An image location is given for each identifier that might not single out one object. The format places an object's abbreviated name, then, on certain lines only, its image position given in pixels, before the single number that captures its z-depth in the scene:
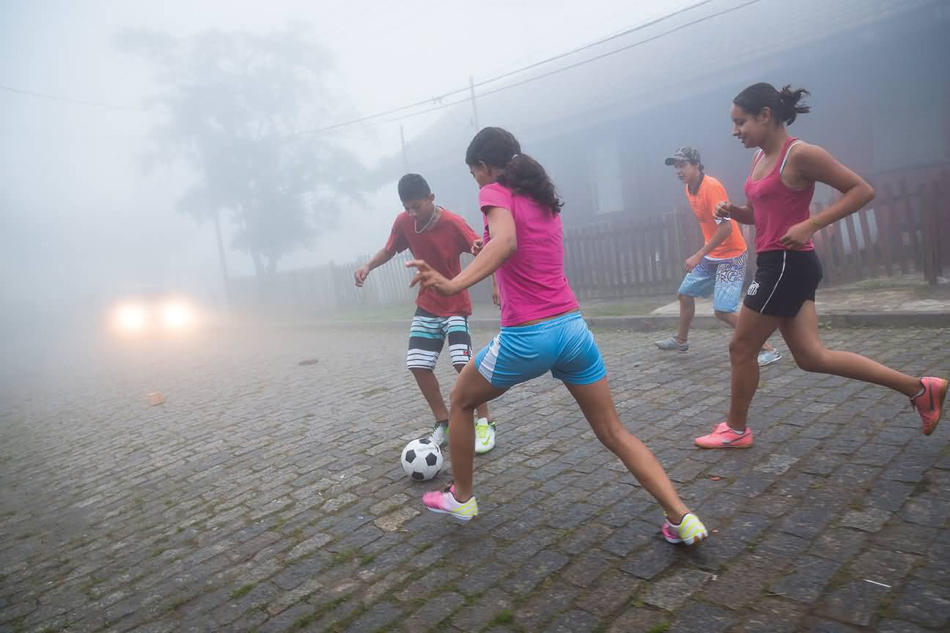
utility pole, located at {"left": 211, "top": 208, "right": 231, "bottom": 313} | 26.48
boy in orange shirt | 5.45
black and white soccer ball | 3.72
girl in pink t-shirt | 2.53
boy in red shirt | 4.30
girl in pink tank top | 3.10
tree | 26.23
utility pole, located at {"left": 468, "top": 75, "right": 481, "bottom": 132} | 22.25
